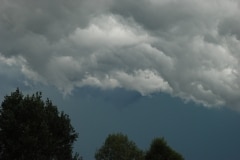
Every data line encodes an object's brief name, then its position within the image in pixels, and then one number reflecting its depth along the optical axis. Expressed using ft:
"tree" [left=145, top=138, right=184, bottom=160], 305.73
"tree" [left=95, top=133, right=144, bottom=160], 304.09
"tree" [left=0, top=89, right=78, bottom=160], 202.59
